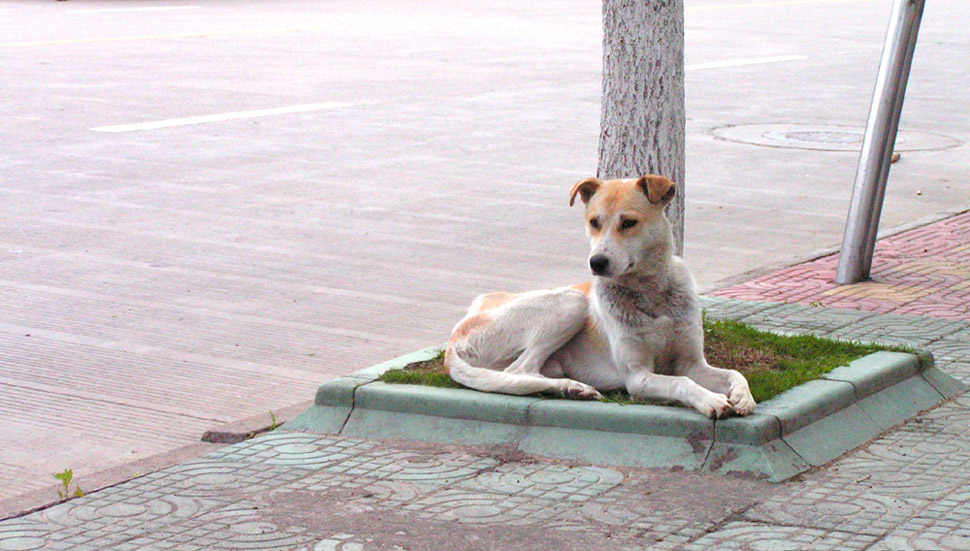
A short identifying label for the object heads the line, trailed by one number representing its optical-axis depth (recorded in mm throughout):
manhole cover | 16812
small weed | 5723
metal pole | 9742
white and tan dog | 6160
